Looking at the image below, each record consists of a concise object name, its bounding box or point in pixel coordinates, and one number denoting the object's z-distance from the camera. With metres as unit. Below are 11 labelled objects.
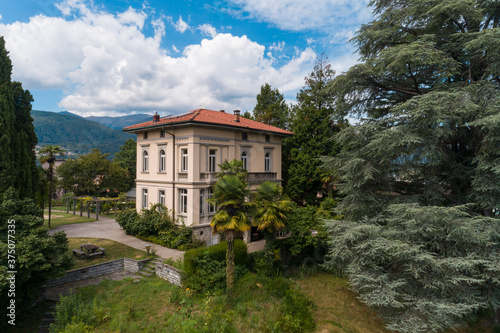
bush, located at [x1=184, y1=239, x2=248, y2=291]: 12.30
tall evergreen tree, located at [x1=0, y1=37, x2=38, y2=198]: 12.38
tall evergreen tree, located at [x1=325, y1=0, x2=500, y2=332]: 9.30
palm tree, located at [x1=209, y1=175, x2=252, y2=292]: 10.80
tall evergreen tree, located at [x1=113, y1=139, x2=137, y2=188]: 41.71
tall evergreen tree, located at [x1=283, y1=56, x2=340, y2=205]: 23.39
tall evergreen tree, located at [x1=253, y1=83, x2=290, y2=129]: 33.25
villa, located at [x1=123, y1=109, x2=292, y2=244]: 18.14
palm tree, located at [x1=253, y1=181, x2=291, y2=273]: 13.21
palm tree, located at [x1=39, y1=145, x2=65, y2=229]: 22.02
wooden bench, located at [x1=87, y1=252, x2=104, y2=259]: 15.20
